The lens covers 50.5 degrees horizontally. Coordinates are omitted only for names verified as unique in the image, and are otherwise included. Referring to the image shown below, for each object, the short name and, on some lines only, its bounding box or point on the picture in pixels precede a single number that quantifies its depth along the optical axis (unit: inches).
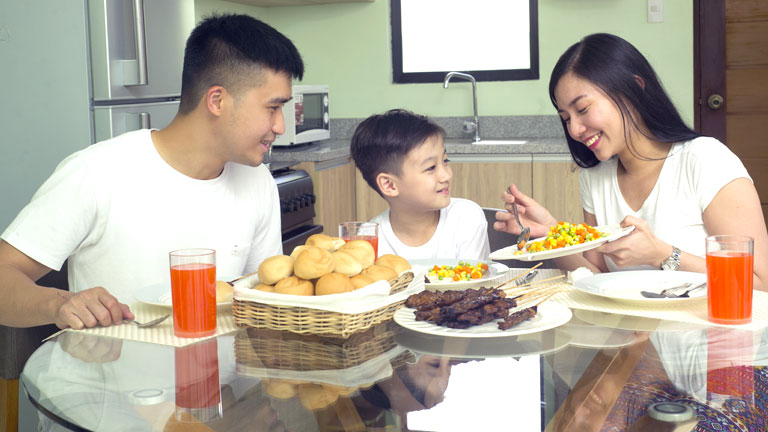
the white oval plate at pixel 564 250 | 58.1
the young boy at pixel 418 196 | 88.4
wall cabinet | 182.2
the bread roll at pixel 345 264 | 51.3
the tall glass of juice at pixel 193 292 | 49.3
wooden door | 166.1
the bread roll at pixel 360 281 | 50.4
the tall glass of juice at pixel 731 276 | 48.6
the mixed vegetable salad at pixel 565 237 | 61.4
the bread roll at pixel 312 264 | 49.6
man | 66.5
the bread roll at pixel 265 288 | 50.4
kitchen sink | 161.8
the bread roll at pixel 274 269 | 50.5
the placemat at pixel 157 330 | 50.4
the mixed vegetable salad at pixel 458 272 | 63.5
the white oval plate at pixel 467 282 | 61.9
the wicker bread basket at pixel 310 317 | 48.4
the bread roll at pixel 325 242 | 56.9
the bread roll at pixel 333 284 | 48.5
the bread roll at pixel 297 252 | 51.4
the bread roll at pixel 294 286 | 49.2
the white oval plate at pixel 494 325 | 47.3
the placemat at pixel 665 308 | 50.8
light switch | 167.2
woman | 71.7
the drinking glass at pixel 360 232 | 63.4
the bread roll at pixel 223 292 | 56.4
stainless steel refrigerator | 107.7
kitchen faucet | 173.5
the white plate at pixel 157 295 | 56.2
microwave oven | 154.5
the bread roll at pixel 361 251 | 53.5
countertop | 150.8
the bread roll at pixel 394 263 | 54.9
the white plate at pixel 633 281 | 57.4
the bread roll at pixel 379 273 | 52.2
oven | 134.6
